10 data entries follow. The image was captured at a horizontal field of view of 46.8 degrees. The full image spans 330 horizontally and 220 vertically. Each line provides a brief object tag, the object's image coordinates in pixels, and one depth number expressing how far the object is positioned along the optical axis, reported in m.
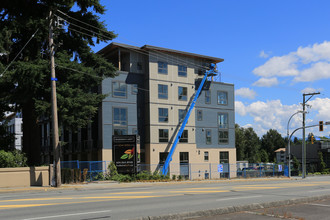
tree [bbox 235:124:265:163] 97.06
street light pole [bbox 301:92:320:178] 47.41
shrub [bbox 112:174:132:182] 30.12
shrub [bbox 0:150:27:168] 24.47
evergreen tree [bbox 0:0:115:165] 25.91
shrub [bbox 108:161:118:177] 30.86
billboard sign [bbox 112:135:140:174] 30.97
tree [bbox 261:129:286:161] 136.62
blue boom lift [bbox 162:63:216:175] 43.00
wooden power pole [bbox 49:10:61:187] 23.62
